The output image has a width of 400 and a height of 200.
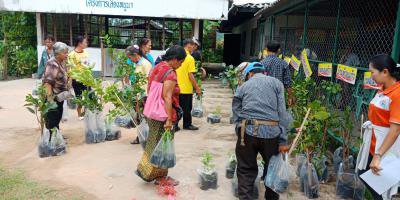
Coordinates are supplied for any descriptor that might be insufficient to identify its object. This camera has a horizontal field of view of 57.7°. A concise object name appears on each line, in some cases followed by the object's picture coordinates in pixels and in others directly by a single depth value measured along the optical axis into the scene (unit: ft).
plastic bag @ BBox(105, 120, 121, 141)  18.53
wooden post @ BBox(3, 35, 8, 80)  41.51
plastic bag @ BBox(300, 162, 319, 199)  12.15
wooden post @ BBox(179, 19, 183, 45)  43.02
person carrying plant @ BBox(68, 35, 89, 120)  20.66
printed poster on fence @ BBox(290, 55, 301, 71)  20.58
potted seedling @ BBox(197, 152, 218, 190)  12.60
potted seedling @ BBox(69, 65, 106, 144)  17.21
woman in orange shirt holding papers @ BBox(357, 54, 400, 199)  8.18
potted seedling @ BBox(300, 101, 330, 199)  12.17
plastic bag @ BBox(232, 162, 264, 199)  11.90
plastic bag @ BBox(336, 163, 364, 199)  12.13
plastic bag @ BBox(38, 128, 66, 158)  15.75
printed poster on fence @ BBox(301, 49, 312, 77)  17.65
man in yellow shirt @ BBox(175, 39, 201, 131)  19.27
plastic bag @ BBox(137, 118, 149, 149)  16.16
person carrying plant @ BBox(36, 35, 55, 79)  30.04
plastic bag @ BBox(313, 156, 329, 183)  12.82
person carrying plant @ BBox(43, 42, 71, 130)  16.49
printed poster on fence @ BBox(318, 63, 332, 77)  16.44
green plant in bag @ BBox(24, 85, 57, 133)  15.41
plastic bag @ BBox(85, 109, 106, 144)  17.79
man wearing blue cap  10.38
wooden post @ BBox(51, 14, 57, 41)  42.24
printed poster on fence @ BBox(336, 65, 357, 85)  13.58
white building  39.52
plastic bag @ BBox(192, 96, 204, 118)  24.80
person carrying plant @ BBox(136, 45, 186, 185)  11.75
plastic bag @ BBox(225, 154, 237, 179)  13.43
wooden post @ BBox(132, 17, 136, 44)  43.16
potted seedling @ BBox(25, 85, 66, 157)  15.53
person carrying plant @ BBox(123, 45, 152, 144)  17.92
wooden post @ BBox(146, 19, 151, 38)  42.62
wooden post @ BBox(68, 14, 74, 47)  42.47
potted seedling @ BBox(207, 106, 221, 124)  23.08
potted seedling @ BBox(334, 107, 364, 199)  11.98
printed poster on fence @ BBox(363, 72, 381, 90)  11.82
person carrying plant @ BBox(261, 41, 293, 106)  16.79
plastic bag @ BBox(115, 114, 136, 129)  21.08
